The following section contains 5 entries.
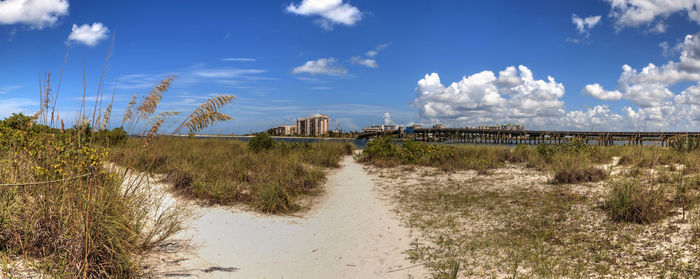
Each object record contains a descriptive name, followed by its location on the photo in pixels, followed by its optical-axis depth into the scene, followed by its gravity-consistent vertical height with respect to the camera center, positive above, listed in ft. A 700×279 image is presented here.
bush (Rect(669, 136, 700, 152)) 36.99 -1.07
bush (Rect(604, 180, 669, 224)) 18.43 -3.78
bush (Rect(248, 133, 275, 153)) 53.31 -1.33
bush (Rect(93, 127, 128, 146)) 41.61 -0.47
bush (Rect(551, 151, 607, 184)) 29.94 -3.31
